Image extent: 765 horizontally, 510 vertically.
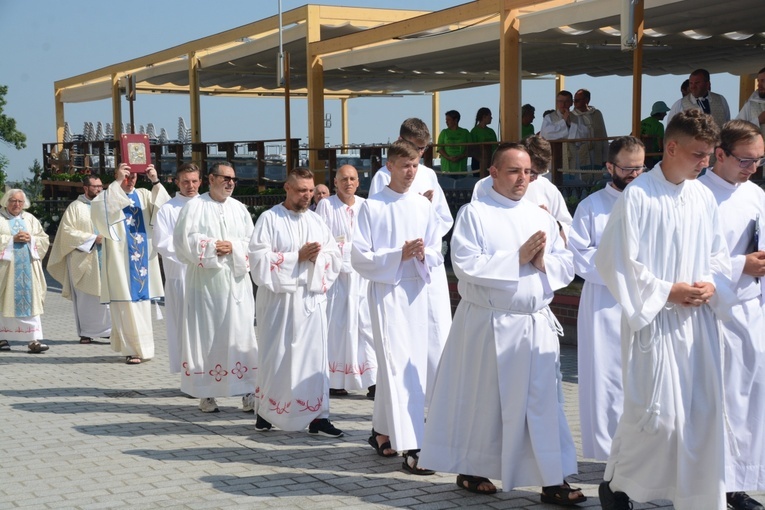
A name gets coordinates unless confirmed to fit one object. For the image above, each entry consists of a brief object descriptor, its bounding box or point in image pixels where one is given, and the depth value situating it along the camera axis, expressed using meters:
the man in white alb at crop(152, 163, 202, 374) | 10.27
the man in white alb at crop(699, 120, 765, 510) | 5.83
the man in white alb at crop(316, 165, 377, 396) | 9.52
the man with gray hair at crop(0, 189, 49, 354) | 13.16
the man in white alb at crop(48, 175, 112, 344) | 13.62
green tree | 42.60
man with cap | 12.50
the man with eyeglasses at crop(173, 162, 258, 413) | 9.05
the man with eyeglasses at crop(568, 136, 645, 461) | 6.73
